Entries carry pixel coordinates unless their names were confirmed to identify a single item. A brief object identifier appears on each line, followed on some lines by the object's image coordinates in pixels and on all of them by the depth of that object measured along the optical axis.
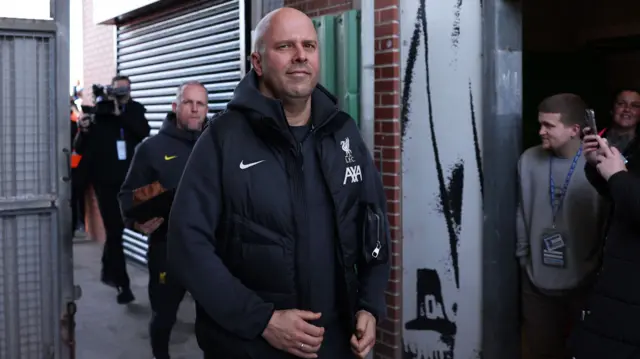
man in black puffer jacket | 2.50
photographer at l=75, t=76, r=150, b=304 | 7.68
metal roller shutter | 7.51
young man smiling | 4.12
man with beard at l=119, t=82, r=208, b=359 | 4.98
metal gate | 3.71
